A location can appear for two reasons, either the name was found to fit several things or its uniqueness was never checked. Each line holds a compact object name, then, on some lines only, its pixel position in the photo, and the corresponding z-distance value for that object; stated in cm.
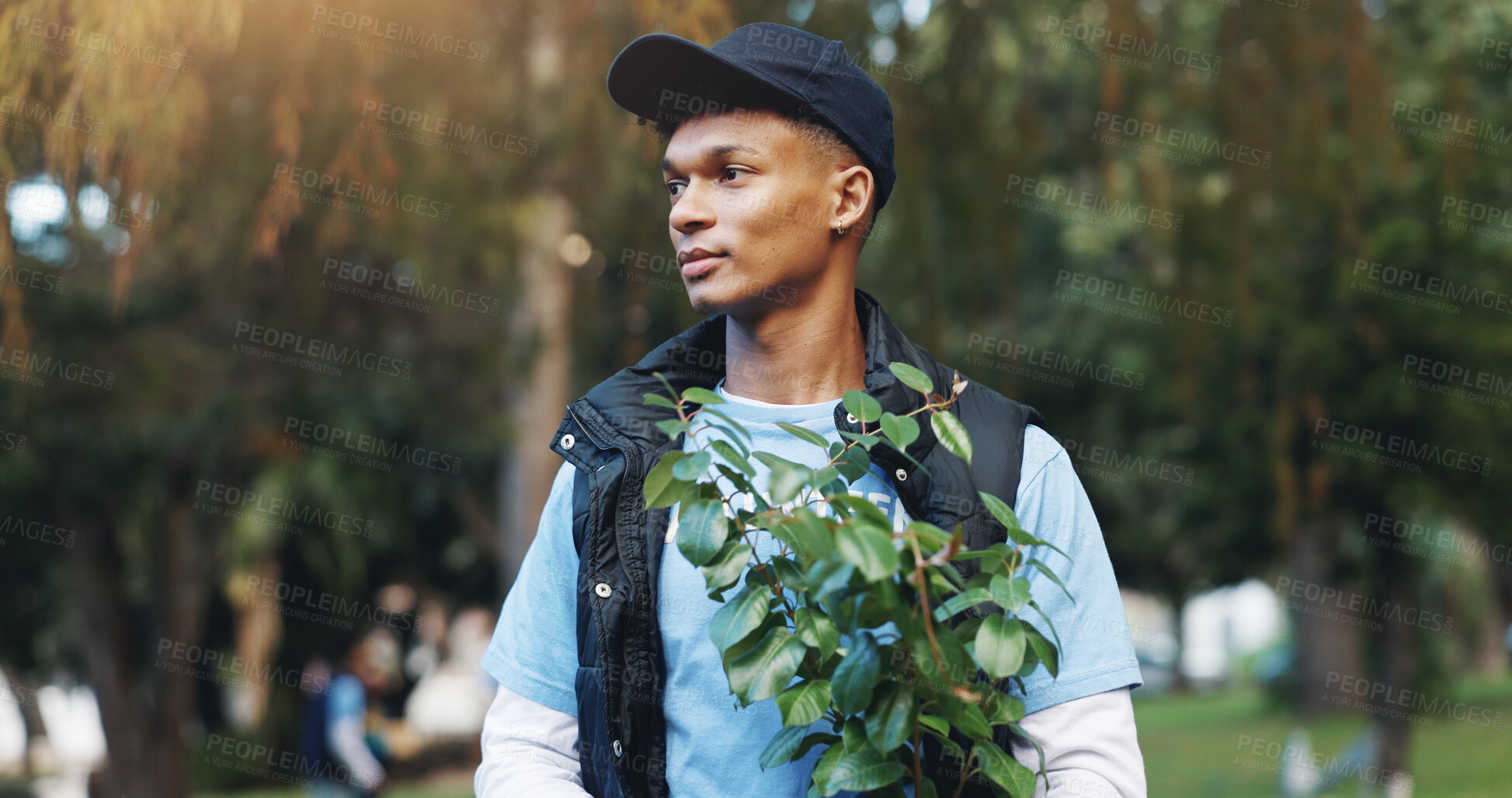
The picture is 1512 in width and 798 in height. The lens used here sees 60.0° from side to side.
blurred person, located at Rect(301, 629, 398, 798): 934
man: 178
